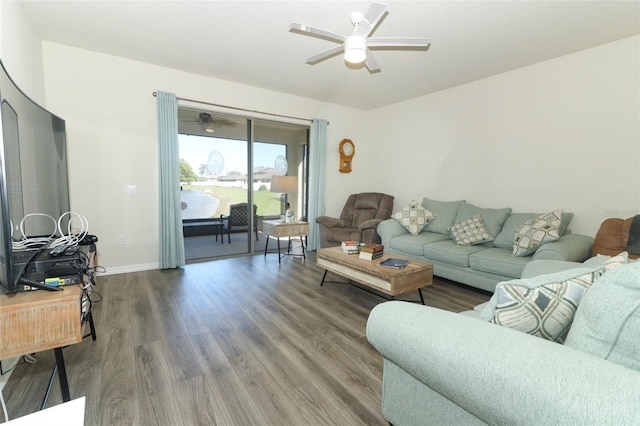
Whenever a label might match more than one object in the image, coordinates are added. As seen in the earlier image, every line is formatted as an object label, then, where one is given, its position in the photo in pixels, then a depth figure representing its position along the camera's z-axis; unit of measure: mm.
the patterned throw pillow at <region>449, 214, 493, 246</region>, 3504
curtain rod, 3885
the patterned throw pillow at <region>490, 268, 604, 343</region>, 1032
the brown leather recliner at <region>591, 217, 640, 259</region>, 2555
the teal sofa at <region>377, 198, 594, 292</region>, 2830
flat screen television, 1272
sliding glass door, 4496
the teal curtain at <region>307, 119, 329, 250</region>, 5066
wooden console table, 1277
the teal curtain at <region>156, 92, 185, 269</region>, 3719
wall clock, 5422
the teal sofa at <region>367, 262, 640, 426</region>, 667
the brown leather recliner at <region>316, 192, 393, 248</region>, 4297
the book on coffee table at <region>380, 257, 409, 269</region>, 2723
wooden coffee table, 2559
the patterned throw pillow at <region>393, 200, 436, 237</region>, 4031
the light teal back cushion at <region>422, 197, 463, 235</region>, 4004
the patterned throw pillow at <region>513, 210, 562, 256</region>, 2902
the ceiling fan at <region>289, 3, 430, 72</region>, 2186
